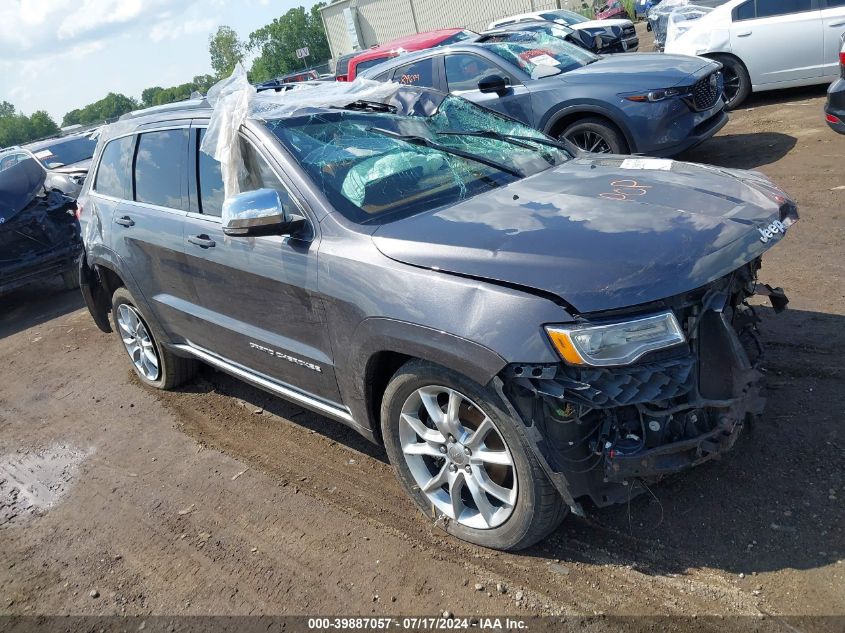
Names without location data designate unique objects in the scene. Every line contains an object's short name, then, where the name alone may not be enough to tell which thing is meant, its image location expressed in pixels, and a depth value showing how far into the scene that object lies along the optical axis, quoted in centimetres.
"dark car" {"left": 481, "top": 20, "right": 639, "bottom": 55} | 1666
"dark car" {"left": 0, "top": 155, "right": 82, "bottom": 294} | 875
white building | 4391
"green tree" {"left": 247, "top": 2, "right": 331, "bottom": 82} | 8926
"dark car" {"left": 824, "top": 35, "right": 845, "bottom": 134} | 655
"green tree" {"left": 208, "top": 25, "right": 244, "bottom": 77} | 10356
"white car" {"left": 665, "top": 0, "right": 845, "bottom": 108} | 970
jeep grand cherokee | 267
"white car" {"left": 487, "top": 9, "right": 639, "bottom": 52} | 1791
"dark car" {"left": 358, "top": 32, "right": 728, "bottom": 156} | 765
